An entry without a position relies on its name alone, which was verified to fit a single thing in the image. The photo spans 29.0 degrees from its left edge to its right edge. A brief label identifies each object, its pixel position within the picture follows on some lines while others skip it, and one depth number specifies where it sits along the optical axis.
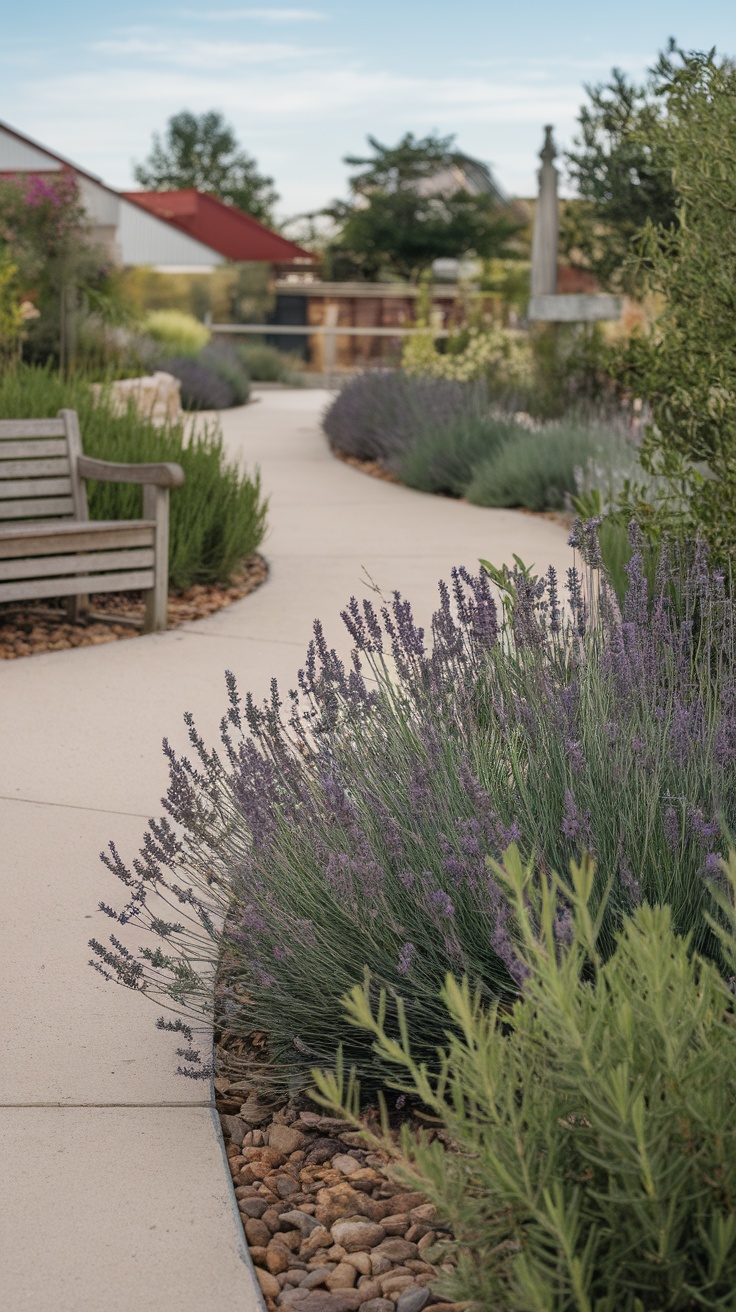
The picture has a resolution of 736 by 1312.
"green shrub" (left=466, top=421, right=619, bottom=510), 10.07
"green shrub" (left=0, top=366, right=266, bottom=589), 7.17
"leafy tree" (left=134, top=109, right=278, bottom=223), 83.38
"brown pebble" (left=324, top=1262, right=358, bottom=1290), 2.11
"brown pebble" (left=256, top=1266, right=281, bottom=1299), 2.11
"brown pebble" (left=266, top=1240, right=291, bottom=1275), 2.17
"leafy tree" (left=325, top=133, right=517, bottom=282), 47.31
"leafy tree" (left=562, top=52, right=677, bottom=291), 13.96
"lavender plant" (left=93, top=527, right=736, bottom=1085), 2.47
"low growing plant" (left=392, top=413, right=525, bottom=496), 11.27
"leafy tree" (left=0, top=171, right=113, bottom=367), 18.57
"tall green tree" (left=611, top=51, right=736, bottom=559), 4.38
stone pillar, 13.48
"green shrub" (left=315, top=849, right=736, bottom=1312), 1.51
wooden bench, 6.05
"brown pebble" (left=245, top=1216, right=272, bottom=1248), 2.24
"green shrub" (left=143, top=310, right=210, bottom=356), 24.69
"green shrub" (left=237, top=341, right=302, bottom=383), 27.91
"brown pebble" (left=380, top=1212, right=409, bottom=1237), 2.24
